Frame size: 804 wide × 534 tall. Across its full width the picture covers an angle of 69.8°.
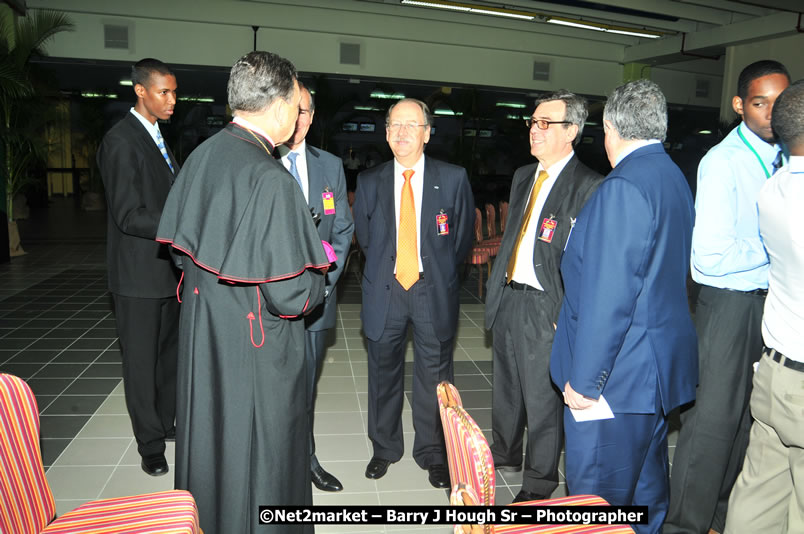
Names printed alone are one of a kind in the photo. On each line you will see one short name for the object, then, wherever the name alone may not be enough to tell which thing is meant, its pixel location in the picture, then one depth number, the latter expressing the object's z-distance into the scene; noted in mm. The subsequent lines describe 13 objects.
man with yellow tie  2691
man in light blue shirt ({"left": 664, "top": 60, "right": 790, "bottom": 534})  2195
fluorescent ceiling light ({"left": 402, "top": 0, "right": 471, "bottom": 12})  10788
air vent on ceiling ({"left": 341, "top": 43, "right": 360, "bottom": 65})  12648
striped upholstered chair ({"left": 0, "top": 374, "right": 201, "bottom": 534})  1555
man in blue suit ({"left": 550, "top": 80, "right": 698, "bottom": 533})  1873
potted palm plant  8047
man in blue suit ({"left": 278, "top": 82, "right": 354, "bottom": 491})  2814
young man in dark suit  2850
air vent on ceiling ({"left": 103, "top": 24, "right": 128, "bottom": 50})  11461
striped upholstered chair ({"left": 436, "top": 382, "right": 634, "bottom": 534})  1281
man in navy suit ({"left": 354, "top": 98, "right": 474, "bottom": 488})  3010
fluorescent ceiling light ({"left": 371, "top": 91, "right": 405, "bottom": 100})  13852
